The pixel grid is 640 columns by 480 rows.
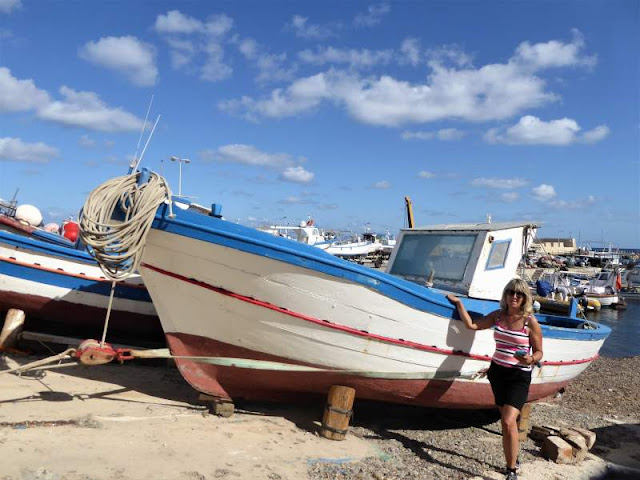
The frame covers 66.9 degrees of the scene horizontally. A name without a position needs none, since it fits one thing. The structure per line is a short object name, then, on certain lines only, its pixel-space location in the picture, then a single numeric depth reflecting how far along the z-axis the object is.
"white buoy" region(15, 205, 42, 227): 10.22
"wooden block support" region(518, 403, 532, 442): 5.77
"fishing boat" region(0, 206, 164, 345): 7.43
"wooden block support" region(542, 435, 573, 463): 5.17
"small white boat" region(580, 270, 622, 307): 30.22
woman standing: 4.31
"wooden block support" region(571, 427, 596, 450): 5.69
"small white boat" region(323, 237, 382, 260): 42.52
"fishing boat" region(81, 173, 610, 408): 4.73
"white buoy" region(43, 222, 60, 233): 13.46
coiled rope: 4.68
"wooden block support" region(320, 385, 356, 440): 5.04
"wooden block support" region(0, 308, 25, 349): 7.29
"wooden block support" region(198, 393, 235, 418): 5.29
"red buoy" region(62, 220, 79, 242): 11.39
